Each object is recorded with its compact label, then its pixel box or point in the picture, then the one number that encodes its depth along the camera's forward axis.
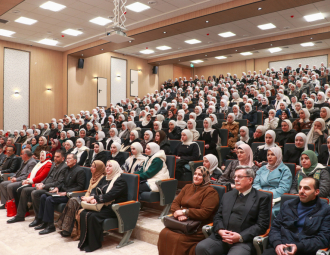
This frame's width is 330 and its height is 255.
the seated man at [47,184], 3.88
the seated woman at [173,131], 5.68
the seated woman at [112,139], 5.72
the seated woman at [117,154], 4.33
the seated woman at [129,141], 5.20
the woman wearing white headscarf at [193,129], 5.29
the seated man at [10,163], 5.35
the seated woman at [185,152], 4.08
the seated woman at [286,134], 4.24
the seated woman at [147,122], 6.91
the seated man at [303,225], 1.86
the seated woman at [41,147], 6.43
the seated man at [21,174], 4.56
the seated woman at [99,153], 4.57
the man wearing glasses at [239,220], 2.10
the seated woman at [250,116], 5.87
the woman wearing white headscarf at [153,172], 3.53
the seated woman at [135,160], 3.89
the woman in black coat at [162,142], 4.72
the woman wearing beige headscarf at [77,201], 3.26
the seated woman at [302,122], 4.66
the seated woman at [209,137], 4.88
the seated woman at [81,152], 4.91
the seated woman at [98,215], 2.97
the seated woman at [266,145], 3.62
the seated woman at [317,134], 3.76
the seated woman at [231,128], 5.14
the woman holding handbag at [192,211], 2.34
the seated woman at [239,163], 2.98
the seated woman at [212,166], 3.15
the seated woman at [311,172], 2.49
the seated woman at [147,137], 4.96
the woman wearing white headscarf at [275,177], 2.63
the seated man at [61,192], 3.53
